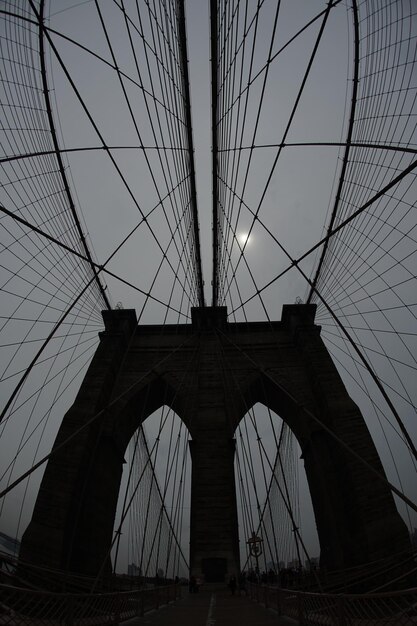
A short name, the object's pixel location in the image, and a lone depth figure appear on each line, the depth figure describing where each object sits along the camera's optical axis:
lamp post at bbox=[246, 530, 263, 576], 11.39
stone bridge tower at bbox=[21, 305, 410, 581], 11.68
